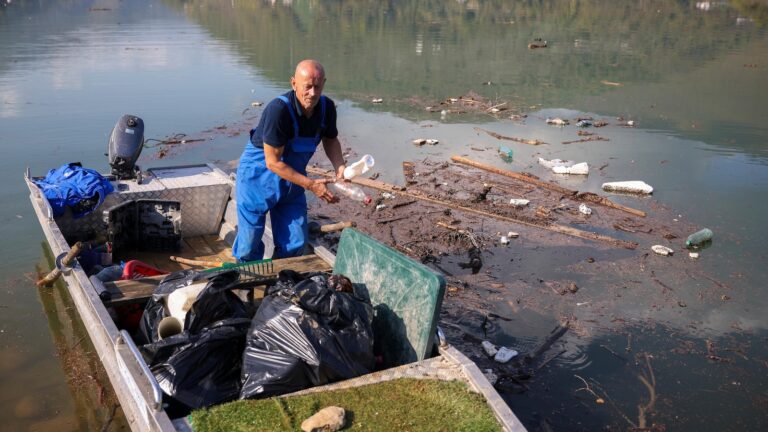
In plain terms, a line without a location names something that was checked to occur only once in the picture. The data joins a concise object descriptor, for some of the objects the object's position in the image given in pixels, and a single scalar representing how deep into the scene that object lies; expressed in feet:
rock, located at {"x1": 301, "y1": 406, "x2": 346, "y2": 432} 9.87
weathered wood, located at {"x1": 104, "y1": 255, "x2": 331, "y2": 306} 14.28
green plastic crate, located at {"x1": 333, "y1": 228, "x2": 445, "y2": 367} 11.65
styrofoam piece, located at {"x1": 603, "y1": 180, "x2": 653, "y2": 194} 28.71
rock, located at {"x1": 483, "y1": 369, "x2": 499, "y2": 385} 15.94
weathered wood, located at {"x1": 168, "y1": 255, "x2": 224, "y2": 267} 18.56
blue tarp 19.20
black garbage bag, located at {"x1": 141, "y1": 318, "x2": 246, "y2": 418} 10.94
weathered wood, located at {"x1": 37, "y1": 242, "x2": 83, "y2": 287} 14.94
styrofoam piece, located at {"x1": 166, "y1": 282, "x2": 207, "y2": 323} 12.48
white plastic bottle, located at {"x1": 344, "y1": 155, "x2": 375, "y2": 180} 14.60
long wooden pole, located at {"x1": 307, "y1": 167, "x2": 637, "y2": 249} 23.89
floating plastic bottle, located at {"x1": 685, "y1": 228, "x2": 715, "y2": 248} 23.50
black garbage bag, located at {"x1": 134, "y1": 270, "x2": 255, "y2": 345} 12.08
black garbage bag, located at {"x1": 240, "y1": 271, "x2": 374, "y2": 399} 10.87
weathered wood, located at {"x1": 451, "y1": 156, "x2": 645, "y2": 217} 26.86
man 14.56
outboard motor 21.63
